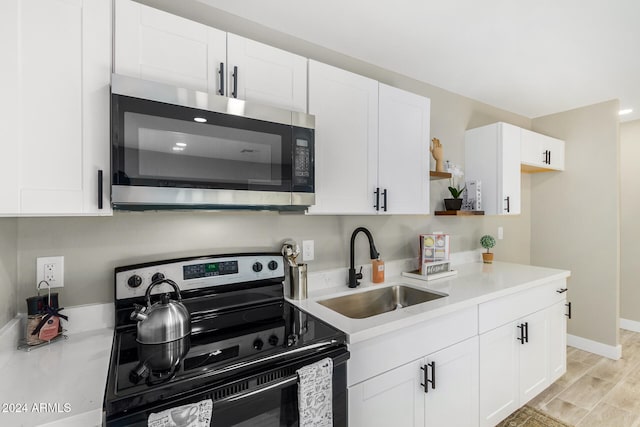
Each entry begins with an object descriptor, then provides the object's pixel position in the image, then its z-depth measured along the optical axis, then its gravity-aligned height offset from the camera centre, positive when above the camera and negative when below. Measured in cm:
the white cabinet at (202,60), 112 +62
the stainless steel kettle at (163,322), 112 -40
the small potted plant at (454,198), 242 +12
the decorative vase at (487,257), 274 -39
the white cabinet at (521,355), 183 -94
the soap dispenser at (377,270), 201 -37
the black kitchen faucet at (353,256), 187 -26
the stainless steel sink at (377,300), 179 -53
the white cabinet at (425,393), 132 -85
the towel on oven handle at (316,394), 104 -62
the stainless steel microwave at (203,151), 105 +24
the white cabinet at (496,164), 257 +42
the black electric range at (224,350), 87 -48
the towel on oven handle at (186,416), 81 -54
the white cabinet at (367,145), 156 +38
